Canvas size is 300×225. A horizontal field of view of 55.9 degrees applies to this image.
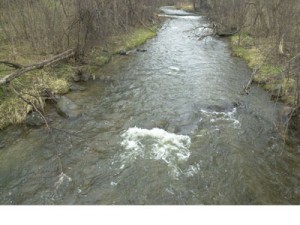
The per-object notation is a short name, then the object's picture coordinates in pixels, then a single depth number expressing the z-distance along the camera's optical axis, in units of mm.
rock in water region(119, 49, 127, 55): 17219
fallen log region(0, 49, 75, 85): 7927
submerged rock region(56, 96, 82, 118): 9578
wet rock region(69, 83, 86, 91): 11781
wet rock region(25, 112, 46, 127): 8961
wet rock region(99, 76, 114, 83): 12965
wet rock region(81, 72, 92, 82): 12879
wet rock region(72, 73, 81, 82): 12667
